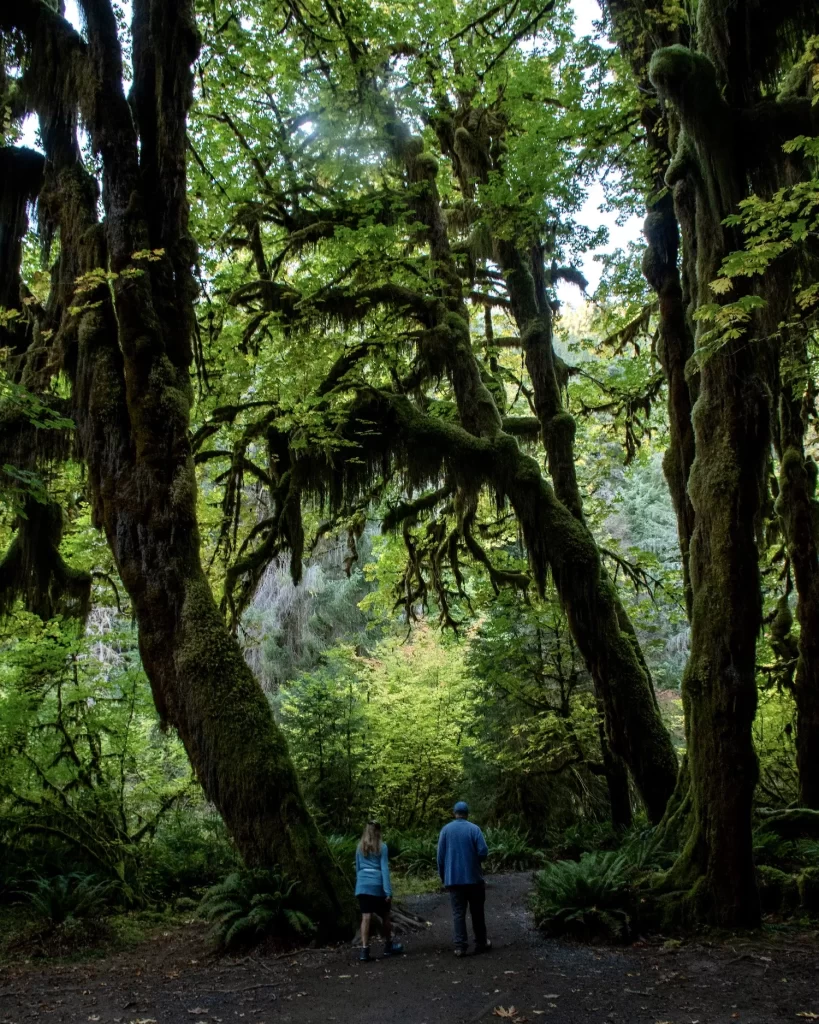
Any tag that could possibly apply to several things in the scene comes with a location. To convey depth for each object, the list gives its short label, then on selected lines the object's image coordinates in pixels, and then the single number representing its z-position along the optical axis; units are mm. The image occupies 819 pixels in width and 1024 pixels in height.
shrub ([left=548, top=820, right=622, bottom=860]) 11547
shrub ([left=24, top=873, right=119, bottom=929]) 7457
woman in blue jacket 6398
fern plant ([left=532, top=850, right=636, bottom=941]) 6441
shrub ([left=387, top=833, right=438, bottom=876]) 12461
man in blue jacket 6270
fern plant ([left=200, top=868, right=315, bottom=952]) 6258
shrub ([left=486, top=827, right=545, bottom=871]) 12367
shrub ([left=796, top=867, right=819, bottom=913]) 6559
